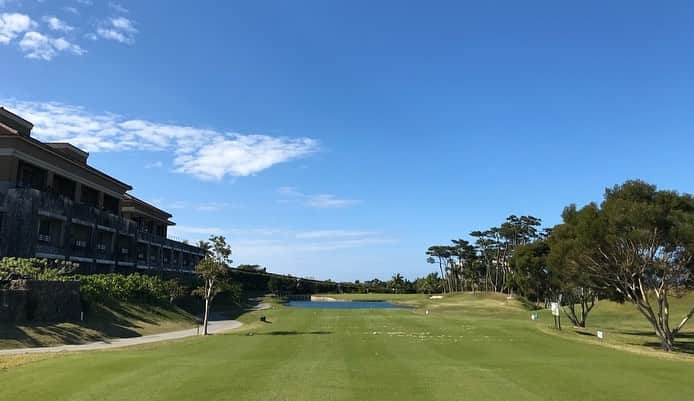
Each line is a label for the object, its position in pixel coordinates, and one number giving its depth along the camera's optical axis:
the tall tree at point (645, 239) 31.47
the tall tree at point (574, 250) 34.97
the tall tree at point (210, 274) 44.47
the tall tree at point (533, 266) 52.94
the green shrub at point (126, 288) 45.03
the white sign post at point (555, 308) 44.42
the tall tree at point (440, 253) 161.38
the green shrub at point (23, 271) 36.43
